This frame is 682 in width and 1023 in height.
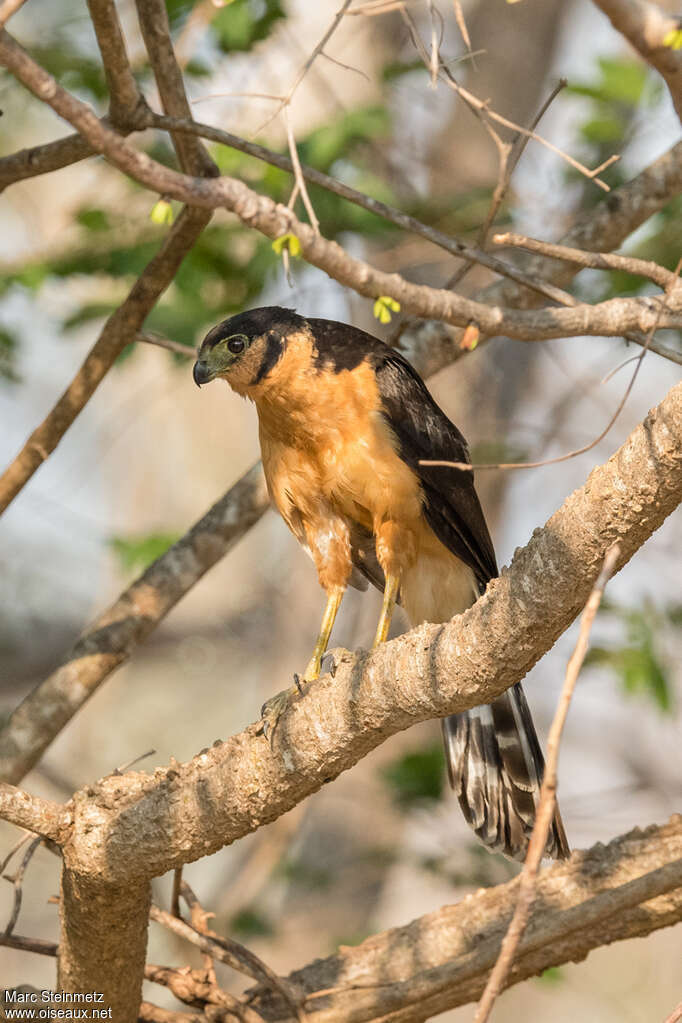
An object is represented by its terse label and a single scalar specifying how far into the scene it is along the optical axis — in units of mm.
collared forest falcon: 9633
